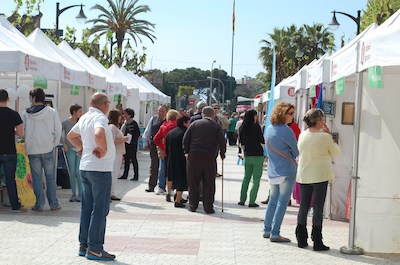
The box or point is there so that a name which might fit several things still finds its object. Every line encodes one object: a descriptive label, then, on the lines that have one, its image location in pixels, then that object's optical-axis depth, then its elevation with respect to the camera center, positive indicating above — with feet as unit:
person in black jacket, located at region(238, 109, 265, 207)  38.65 -2.25
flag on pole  185.60 +25.66
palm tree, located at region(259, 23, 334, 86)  169.78 +18.78
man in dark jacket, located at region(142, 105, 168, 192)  45.24 -2.40
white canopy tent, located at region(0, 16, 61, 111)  33.88 +2.34
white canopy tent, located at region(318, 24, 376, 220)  33.83 -1.38
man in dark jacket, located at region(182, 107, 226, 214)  36.09 -2.46
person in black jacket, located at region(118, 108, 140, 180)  51.98 -2.71
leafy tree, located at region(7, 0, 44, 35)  86.69 +11.45
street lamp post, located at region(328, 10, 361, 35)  85.08 +13.08
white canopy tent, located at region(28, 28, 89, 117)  43.88 +2.42
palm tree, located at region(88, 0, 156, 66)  153.28 +19.79
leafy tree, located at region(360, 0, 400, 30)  132.57 +22.68
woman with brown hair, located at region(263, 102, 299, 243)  27.66 -2.04
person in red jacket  41.39 -1.34
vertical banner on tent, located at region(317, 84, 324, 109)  35.89 +1.02
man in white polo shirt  23.08 -2.51
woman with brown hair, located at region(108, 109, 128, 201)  36.75 -1.81
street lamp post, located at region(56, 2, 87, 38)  86.38 +12.09
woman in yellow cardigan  26.11 -2.17
